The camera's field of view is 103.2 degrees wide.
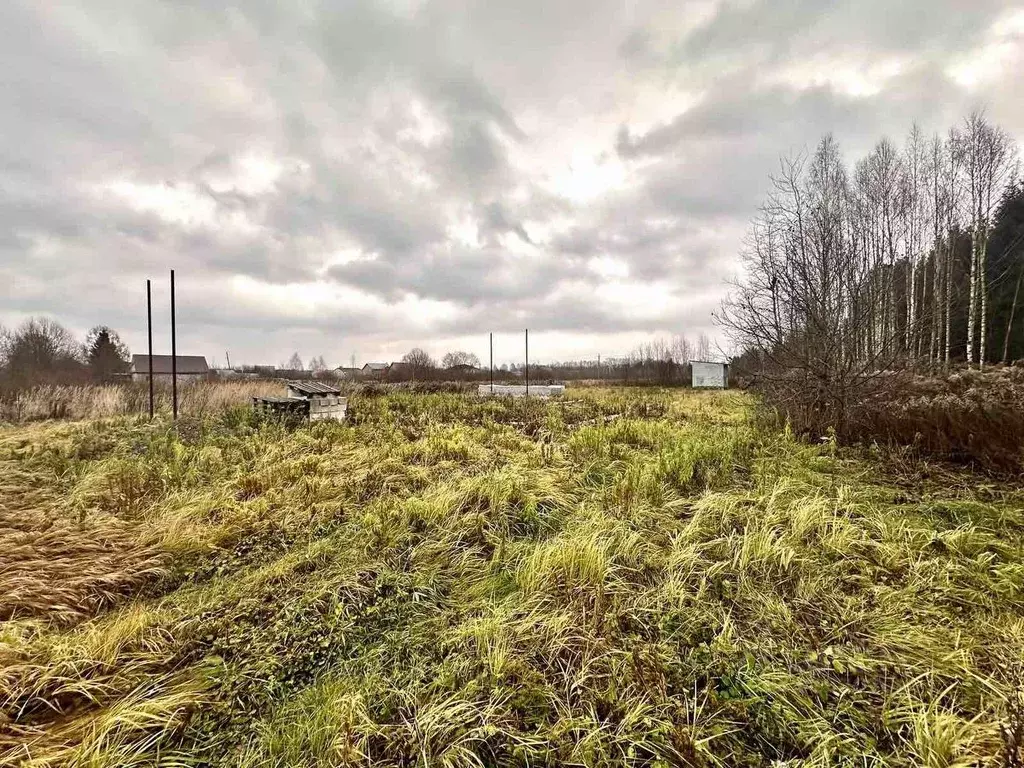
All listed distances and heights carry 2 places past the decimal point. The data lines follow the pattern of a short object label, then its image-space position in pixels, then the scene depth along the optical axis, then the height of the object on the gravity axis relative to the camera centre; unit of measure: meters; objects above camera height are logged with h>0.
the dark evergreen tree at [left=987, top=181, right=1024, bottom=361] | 16.83 +4.23
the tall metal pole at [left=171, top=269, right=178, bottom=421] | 9.65 -0.35
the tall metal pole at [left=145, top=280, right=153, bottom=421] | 10.43 +1.56
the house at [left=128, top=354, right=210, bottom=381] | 46.84 +0.51
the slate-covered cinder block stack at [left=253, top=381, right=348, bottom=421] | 9.06 -0.78
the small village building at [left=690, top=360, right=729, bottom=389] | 28.66 -0.05
